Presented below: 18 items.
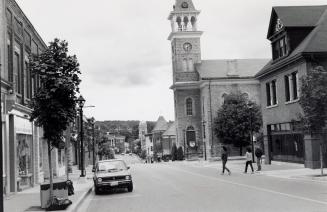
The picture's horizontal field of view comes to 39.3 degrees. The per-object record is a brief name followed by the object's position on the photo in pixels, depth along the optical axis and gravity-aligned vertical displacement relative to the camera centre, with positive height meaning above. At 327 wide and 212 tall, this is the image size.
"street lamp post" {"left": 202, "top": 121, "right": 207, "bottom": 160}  63.85 +0.70
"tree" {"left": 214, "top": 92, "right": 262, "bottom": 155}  52.69 +1.66
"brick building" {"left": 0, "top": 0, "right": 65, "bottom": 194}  18.56 +1.97
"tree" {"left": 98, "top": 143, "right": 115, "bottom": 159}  65.32 -1.11
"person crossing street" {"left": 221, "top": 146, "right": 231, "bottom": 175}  28.23 -1.20
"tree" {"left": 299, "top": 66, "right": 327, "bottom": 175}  21.86 +1.63
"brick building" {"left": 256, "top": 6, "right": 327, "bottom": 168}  28.62 +4.45
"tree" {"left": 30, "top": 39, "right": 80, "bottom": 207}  14.27 +1.66
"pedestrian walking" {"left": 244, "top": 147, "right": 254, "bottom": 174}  27.47 -1.22
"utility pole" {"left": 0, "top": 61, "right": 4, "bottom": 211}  7.81 -0.73
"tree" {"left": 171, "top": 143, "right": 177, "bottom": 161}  70.06 -2.09
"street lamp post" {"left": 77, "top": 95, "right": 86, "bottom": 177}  26.05 +0.13
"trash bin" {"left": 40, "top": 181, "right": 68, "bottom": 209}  14.24 -1.50
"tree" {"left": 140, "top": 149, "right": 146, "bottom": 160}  127.18 -4.10
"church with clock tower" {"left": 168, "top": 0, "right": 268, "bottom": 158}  67.69 +8.47
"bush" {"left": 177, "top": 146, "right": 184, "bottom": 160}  68.38 -2.09
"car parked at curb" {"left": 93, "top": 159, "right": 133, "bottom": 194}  19.05 -1.55
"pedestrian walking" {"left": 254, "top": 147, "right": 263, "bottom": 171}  28.02 -1.08
